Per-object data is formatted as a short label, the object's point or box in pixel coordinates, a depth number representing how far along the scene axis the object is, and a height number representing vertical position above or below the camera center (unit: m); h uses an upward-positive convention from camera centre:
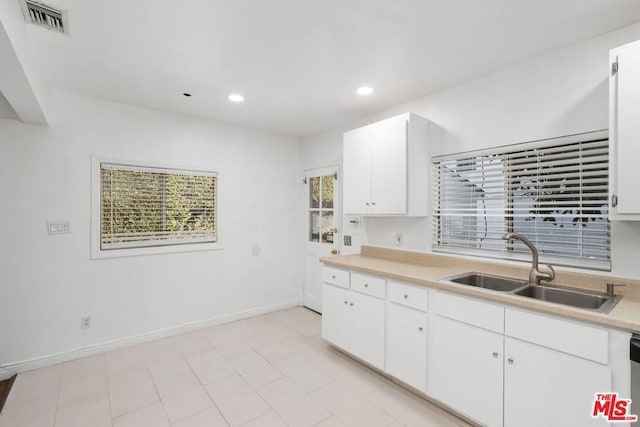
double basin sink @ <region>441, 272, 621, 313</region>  1.80 -0.50
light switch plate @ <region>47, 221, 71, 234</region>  2.77 -0.13
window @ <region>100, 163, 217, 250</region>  3.10 +0.07
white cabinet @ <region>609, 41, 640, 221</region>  1.59 +0.46
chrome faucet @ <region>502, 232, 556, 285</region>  2.02 -0.38
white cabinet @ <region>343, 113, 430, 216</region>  2.71 +0.45
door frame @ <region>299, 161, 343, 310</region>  4.43 -0.17
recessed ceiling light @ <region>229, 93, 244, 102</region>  2.95 +1.16
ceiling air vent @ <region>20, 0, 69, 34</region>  1.66 +1.14
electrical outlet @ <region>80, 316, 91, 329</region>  2.92 -1.06
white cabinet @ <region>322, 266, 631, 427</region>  1.49 -0.84
